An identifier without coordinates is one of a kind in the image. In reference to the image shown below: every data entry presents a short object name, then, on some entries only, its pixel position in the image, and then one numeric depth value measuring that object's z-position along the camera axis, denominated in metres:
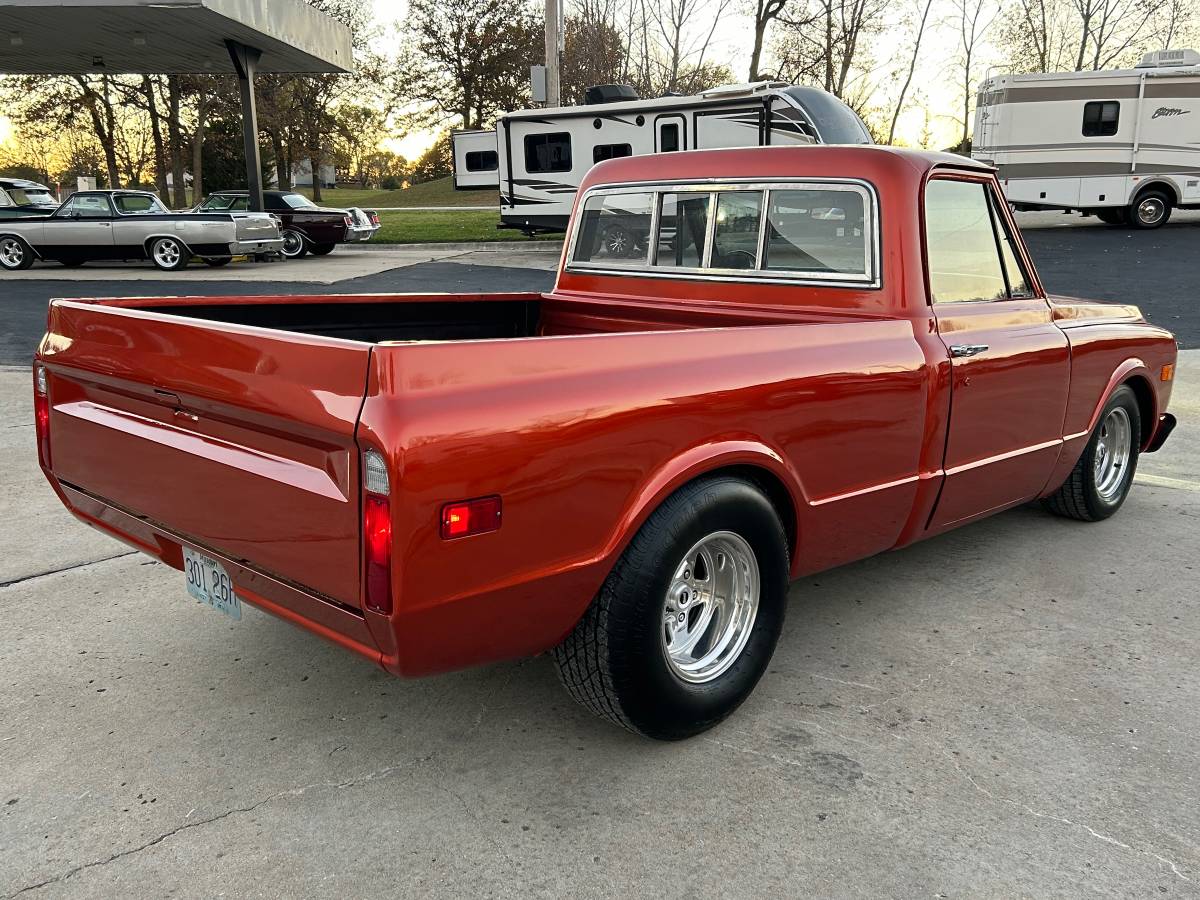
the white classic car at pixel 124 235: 18.14
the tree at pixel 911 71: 44.84
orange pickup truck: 2.26
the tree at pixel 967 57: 46.66
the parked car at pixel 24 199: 19.95
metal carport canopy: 17.78
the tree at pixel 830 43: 39.47
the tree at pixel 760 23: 35.94
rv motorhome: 20.42
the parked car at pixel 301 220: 21.56
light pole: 22.62
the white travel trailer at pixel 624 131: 15.18
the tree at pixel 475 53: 51.84
